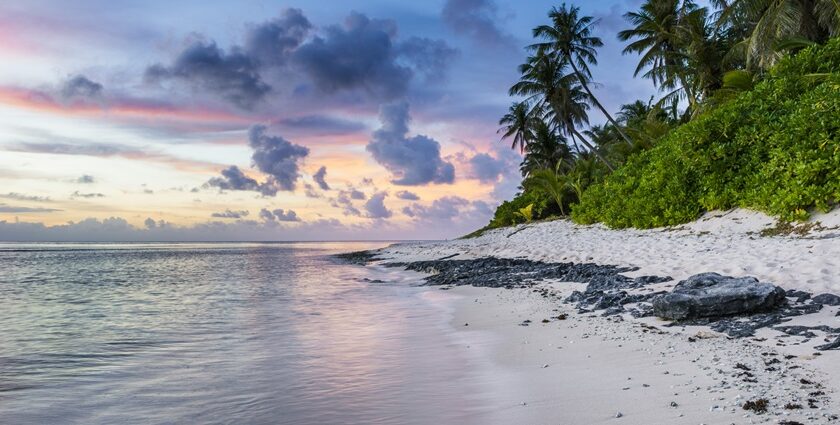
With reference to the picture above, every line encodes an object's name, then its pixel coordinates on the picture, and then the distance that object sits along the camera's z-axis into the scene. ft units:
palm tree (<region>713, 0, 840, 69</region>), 59.36
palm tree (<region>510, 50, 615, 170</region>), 123.13
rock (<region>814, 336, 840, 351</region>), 14.43
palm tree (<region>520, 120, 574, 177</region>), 152.87
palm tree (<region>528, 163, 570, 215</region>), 112.68
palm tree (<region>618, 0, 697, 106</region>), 93.86
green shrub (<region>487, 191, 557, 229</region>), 126.11
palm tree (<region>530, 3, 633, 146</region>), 119.03
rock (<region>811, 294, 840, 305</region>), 19.04
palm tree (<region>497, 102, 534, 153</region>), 170.60
